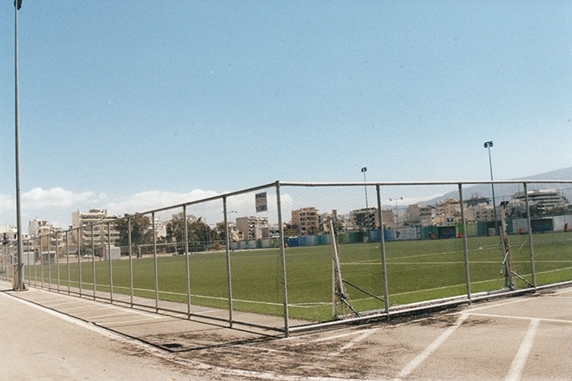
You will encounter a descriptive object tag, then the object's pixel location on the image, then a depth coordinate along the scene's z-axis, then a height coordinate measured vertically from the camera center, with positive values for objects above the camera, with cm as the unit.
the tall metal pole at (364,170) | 9206 +1004
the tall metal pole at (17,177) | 2736 +359
